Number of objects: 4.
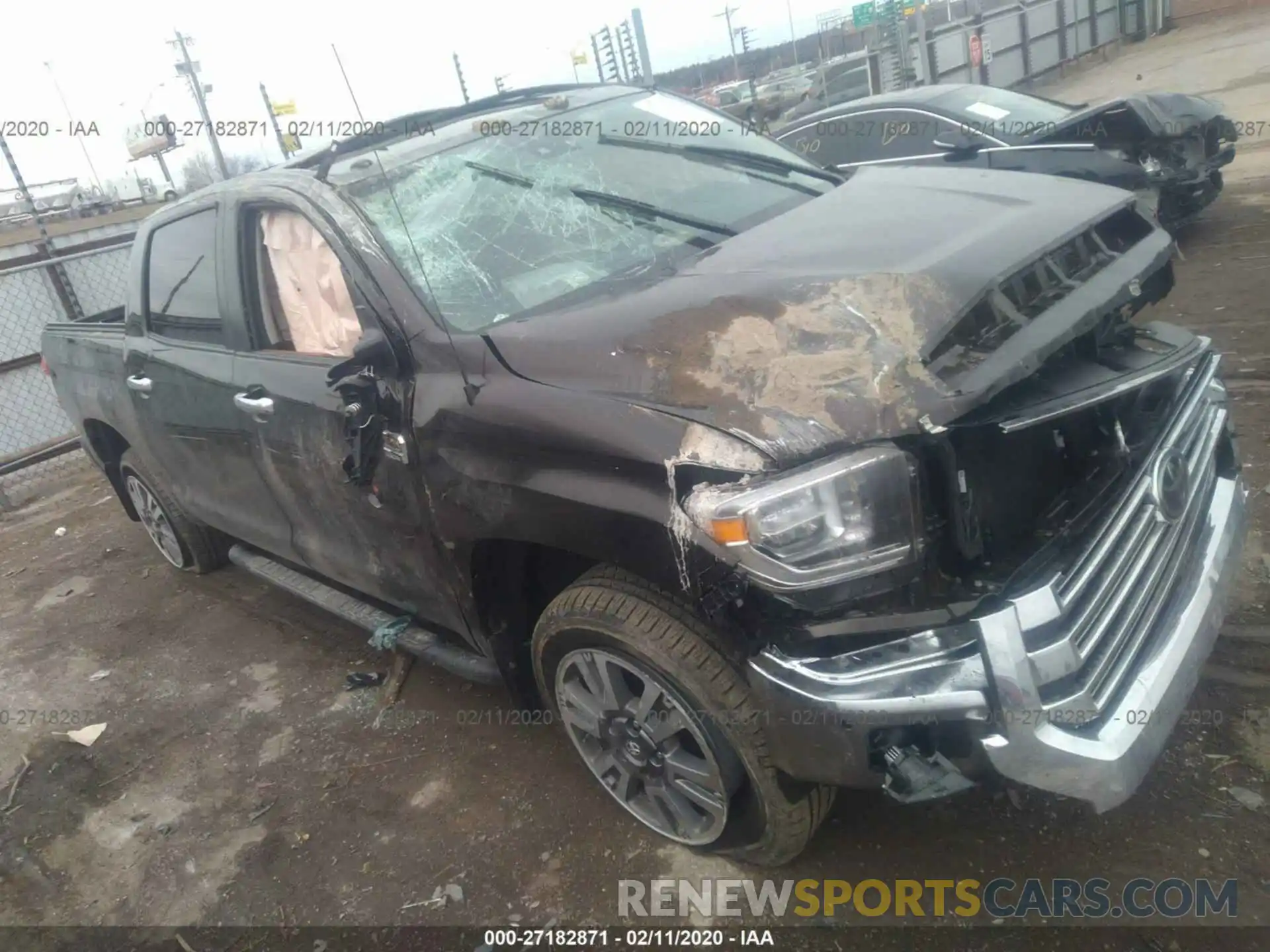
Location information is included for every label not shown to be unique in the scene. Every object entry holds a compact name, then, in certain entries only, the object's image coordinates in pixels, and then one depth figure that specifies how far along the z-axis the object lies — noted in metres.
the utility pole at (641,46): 9.13
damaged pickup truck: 1.80
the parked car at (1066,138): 6.15
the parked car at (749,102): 14.25
